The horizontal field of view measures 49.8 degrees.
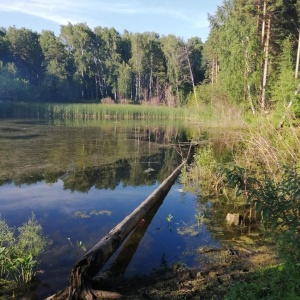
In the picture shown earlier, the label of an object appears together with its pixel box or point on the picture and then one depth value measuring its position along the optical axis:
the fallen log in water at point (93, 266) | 4.34
